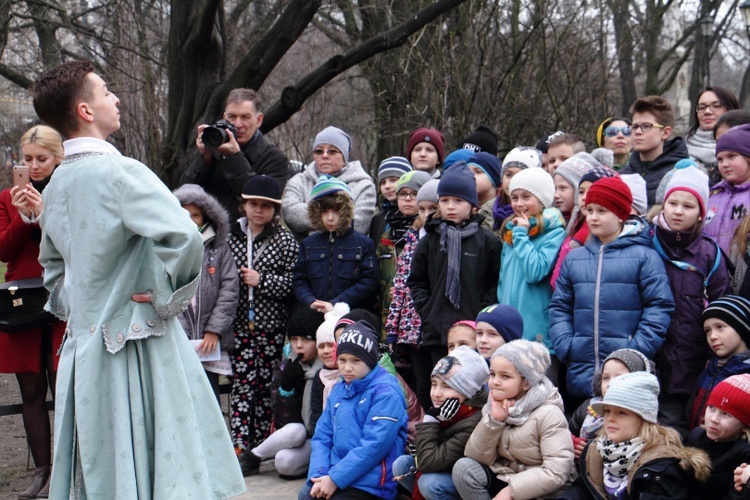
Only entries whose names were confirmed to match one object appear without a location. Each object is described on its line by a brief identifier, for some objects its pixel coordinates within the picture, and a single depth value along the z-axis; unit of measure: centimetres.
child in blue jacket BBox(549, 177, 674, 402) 476
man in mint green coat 344
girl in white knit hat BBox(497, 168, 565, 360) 533
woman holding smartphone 561
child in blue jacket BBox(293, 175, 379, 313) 616
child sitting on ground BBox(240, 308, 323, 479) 594
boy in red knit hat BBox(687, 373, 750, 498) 397
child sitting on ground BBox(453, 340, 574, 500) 447
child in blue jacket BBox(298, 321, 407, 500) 502
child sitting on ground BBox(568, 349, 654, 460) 448
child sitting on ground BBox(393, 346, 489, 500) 479
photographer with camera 621
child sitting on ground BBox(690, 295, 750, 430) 445
